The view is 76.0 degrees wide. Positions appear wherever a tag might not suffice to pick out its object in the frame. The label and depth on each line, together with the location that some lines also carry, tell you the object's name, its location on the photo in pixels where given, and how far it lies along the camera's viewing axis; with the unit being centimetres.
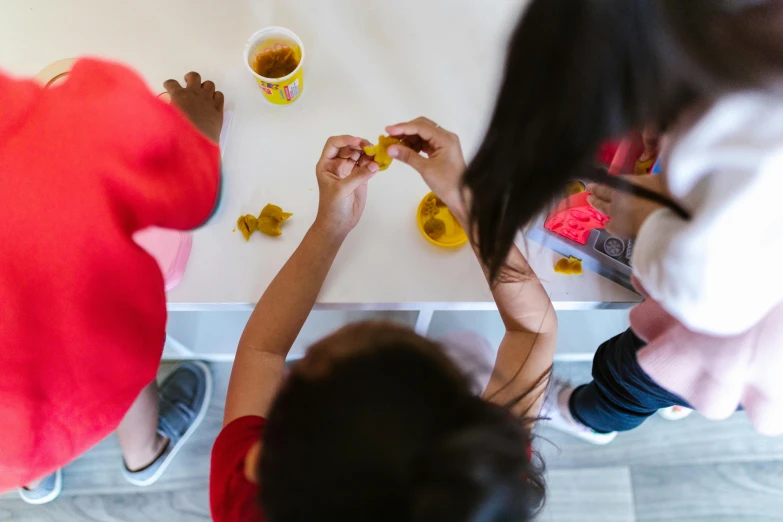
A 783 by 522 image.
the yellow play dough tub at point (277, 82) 66
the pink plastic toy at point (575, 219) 64
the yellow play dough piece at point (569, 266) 65
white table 65
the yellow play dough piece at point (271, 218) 66
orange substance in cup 70
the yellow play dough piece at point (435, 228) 67
